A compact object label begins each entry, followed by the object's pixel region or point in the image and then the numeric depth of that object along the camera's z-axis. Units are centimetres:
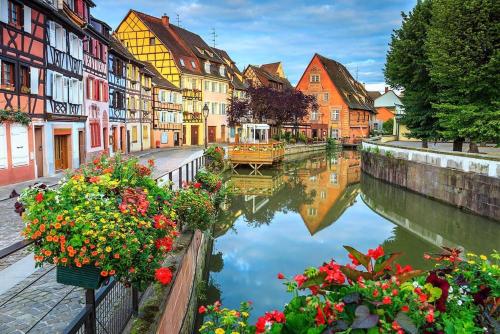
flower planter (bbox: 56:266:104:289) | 415
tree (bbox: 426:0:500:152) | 2119
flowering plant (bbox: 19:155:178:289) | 397
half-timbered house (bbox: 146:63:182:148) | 4753
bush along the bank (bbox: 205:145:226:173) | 2591
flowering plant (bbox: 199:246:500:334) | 252
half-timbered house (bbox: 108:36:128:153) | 3459
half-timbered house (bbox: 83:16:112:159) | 2811
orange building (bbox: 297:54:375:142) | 7431
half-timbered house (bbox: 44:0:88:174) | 2164
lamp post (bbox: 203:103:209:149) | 2436
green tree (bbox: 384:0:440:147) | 2934
